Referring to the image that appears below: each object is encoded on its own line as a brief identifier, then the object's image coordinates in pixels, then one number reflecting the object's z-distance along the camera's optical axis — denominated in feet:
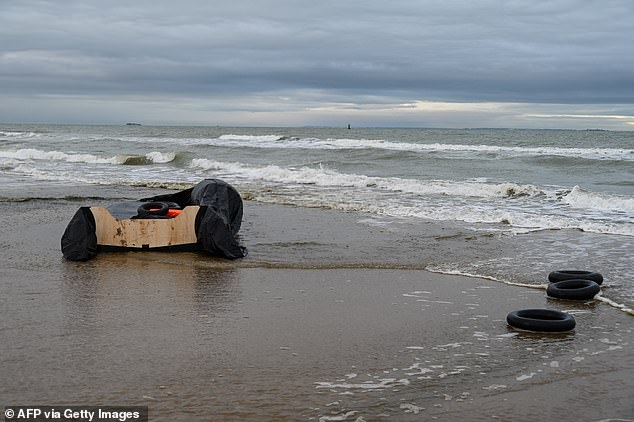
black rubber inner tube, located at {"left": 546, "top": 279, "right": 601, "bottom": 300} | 22.02
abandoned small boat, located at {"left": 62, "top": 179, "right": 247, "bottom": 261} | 27.58
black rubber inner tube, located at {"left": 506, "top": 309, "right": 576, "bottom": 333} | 18.30
